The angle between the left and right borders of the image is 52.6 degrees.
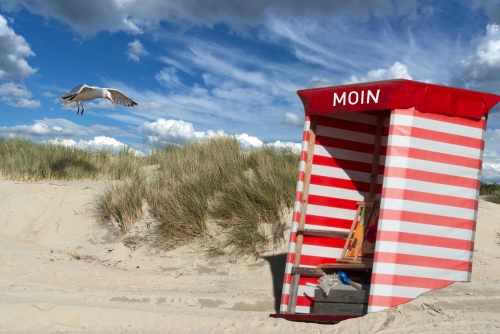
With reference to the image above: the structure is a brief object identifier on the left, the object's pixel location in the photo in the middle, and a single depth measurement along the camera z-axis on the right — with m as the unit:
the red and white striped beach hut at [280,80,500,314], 5.23
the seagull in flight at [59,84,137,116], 12.04
